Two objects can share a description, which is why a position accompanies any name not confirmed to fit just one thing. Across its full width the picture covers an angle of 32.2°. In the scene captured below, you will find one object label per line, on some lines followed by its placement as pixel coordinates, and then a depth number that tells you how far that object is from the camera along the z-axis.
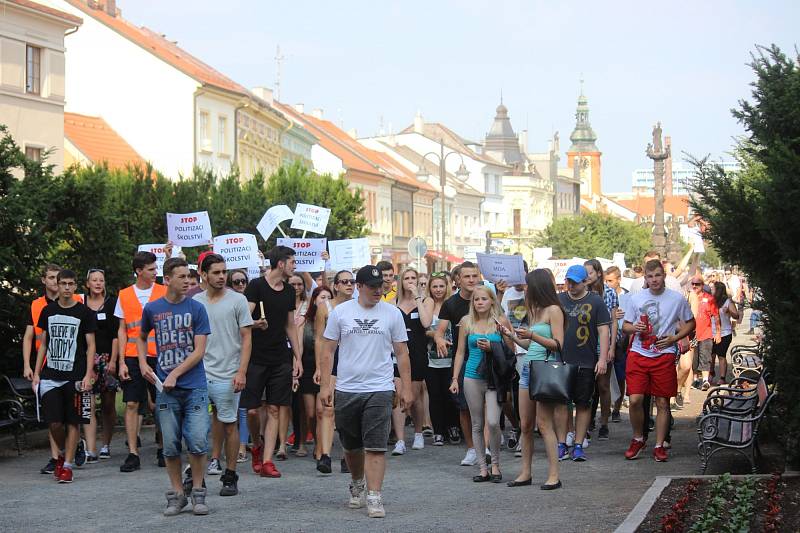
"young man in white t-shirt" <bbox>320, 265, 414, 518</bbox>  9.89
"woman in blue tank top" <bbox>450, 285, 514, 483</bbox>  11.68
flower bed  8.33
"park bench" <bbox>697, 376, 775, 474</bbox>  10.89
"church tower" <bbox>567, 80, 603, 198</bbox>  194.00
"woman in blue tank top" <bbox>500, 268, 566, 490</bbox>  11.19
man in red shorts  12.84
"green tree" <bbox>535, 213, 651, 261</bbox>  95.81
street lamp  56.22
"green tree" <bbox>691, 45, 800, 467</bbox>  9.56
